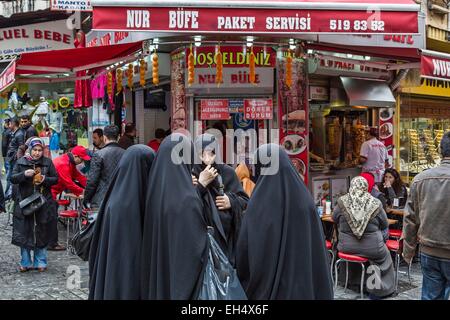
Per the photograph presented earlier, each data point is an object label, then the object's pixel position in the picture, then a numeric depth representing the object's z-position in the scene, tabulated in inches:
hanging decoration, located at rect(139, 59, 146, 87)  368.8
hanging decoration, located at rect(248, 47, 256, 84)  346.0
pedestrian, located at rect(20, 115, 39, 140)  462.3
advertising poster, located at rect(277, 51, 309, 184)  386.3
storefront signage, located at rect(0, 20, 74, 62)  654.5
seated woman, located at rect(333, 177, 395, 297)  246.8
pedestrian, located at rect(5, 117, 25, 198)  458.4
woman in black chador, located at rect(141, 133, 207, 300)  141.7
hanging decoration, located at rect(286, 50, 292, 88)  358.4
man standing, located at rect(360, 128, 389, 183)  450.3
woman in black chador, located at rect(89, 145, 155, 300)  146.9
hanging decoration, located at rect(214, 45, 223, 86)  339.9
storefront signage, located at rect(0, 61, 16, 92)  325.7
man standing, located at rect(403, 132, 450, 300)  188.9
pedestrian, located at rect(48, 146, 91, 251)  348.3
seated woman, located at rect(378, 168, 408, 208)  330.0
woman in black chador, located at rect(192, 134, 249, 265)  174.2
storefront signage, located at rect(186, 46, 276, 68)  373.4
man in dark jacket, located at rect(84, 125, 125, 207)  303.6
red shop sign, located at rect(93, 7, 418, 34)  300.4
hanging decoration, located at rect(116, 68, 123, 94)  424.8
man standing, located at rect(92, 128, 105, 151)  382.9
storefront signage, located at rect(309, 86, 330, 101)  433.4
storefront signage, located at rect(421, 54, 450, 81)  323.2
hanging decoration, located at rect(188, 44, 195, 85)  343.6
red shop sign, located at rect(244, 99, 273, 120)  384.2
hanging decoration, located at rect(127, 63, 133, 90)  408.8
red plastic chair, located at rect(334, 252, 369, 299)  249.8
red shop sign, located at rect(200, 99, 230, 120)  382.6
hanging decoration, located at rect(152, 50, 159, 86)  342.3
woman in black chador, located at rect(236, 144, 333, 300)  144.7
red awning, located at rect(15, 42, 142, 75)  352.5
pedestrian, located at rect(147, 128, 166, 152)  433.7
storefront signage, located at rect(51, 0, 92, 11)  420.5
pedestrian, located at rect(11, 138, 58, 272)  291.7
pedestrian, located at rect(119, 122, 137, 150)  373.1
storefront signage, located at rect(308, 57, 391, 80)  410.6
